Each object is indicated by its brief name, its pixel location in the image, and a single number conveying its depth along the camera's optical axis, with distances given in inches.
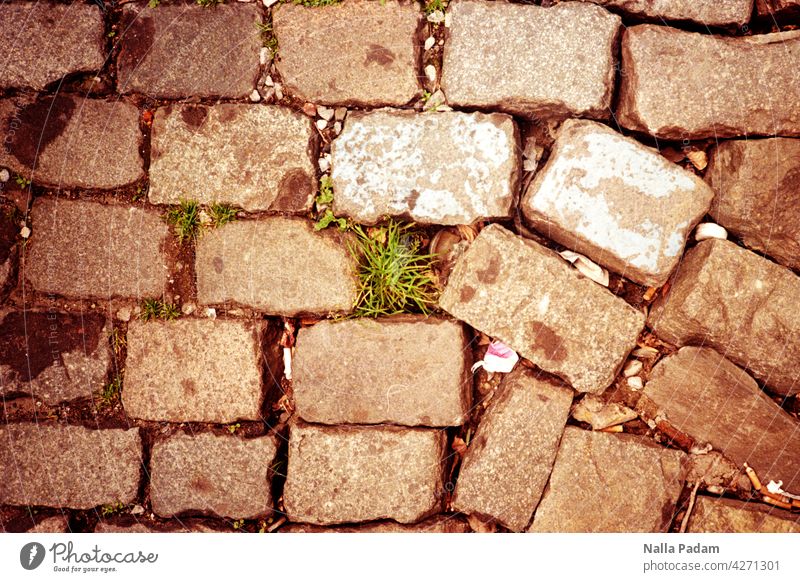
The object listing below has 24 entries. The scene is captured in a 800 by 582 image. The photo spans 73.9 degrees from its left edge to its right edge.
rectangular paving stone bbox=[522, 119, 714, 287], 74.5
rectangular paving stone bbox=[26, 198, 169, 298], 83.7
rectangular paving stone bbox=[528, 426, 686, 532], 76.6
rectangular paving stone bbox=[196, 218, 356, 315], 81.0
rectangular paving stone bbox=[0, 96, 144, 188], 83.8
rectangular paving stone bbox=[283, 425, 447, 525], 80.0
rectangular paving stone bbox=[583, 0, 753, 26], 74.6
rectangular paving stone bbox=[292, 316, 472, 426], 79.3
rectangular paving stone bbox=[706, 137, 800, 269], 73.6
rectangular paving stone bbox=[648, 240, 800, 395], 73.6
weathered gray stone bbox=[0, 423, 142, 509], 85.3
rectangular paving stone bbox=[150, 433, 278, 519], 82.8
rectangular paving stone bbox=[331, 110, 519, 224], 76.9
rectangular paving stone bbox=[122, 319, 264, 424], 82.5
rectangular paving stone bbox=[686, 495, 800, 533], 74.8
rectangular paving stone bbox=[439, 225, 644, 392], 75.9
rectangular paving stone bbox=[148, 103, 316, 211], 80.9
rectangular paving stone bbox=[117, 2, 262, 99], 81.6
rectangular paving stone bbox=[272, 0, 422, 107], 79.0
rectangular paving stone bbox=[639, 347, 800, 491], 75.1
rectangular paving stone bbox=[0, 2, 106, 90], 83.7
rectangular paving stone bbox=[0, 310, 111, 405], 85.7
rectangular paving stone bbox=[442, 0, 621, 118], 75.5
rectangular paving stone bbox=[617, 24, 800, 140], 73.5
